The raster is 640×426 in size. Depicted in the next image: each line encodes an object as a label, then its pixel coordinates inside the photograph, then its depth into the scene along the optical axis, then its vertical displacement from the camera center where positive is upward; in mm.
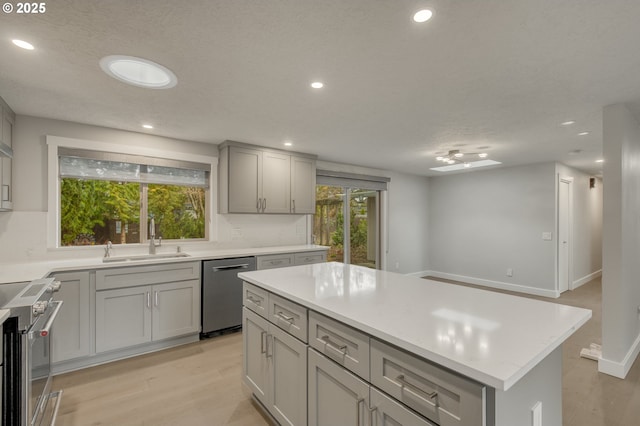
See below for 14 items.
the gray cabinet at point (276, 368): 1559 -933
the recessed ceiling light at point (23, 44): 1624 +953
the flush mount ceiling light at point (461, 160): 4211 +883
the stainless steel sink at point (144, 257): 2980 -476
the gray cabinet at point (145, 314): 2697 -987
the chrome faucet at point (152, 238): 3342 -286
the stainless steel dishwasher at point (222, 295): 3218 -911
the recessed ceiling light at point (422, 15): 1379 +954
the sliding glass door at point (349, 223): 5176 -175
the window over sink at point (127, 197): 3088 +189
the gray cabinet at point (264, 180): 3754 +457
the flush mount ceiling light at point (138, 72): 1852 +966
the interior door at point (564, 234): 5027 -350
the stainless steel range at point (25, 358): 1411 -729
